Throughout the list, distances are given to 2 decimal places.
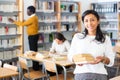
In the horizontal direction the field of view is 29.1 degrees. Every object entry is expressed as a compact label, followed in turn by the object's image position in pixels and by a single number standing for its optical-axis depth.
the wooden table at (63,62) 3.97
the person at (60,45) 5.25
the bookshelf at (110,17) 8.34
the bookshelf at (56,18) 7.16
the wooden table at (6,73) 3.17
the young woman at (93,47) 2.06
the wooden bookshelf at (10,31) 6.24
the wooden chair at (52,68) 4.07
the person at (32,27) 6.24
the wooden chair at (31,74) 4.49
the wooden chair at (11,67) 3.55
